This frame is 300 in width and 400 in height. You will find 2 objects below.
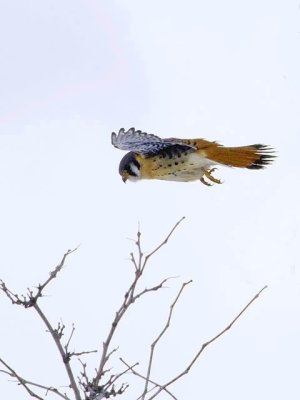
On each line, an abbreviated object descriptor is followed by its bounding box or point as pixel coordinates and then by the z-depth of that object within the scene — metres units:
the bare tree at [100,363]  4.98
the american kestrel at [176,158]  10.77
